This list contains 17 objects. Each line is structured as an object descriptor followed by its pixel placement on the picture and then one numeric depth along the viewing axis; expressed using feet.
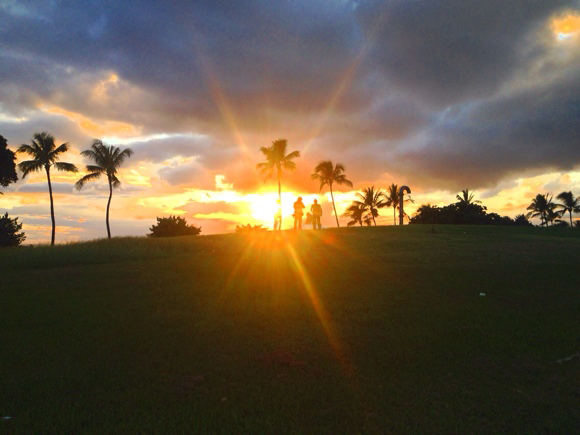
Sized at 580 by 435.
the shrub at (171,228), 179.22
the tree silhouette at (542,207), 259.19
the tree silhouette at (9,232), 132.87
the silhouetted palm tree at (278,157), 173.47
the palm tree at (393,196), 235.61
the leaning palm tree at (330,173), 205.05
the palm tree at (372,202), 234.99
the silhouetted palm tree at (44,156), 141.69
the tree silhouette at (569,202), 251.19
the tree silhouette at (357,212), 238.89
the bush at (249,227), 190.34
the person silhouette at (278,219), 105.74
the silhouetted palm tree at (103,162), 160.04
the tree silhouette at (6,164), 97.13
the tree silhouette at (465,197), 219.65
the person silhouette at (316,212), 98.99
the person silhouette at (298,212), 96.27
